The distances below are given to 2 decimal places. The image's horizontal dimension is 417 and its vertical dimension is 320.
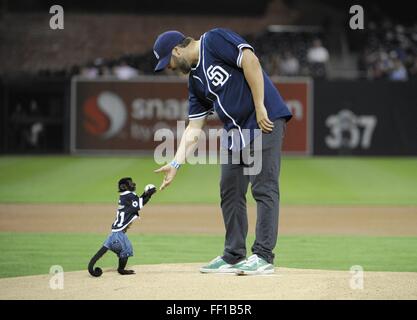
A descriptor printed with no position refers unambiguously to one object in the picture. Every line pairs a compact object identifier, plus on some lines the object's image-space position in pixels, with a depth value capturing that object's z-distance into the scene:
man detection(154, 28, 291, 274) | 14.87
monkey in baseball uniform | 15.11
